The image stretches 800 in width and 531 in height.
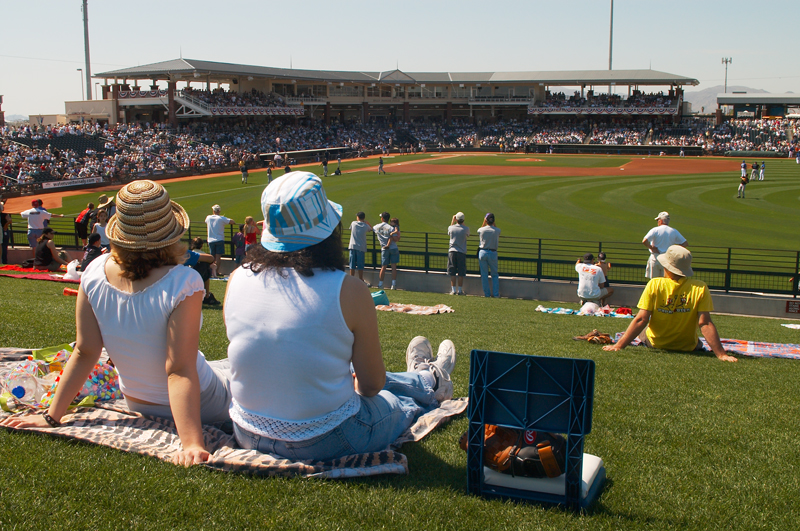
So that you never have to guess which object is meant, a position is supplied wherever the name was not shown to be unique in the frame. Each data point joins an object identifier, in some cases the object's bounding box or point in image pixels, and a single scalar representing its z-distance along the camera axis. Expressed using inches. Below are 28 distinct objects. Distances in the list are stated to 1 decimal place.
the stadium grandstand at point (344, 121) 1766.7
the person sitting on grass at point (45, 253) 564.7
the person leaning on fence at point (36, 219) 653.3
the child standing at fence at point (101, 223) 478.3
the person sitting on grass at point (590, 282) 502.6
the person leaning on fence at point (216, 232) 649.6
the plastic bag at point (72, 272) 476.7
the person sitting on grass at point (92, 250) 414.6
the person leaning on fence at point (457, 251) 582.9
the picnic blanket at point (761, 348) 285.8
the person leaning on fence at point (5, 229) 668.0
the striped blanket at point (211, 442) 123.0
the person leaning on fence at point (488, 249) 569.9
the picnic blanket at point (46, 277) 489.2
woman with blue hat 117.9
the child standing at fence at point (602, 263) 546.3
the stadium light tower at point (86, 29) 2118.2
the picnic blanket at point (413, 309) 444.2
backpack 119.0
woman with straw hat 127.5
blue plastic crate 113.3
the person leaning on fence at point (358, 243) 598.2
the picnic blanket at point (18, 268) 569.3
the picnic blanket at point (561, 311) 485.1
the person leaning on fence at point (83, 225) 611.8
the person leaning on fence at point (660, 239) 492.7
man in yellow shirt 263.0
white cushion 118.6
